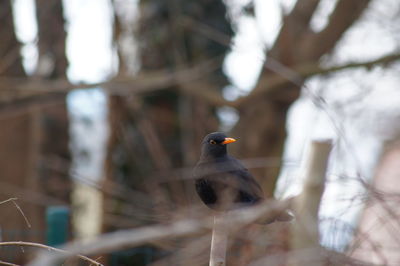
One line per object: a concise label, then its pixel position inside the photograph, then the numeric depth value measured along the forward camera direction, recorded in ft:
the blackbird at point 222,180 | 23.34
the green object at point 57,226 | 30.86
